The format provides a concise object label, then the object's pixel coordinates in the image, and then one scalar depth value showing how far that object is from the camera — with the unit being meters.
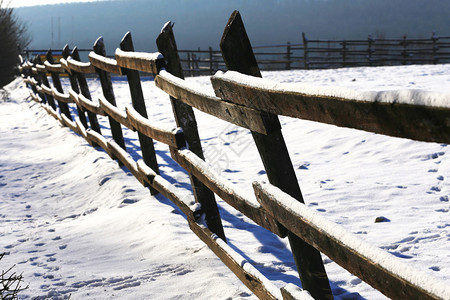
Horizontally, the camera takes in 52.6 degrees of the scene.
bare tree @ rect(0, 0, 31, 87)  30.19
